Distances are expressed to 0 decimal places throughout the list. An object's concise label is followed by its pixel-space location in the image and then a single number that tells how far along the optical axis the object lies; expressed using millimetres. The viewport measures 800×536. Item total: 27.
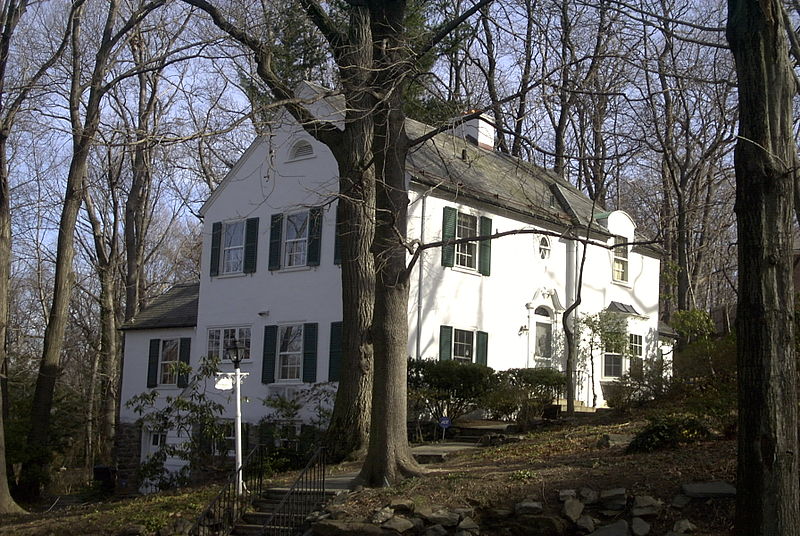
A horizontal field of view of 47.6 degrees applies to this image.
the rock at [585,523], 8820
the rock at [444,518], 9383
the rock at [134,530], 11445
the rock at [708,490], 8859
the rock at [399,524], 9359
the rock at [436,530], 9273
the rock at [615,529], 8586
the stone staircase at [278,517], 10586
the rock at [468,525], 9266
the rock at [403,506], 9664
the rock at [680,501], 8906
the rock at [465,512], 9477
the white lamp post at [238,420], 11833
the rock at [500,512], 9359
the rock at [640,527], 8555
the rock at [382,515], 9570
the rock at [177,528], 11356
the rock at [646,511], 8828
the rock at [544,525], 8868
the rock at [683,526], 8367
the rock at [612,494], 9156
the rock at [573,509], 8992
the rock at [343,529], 9438
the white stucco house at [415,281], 20031
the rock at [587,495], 9242
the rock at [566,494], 9320
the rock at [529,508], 9172
